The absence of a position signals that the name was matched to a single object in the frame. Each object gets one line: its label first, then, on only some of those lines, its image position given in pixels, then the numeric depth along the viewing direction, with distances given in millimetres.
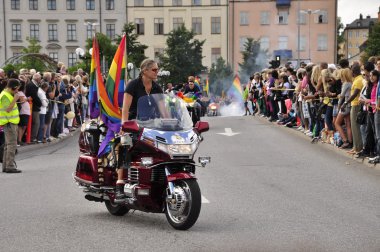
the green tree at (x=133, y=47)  89062
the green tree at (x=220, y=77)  101438
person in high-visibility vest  16906
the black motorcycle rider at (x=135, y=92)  9992
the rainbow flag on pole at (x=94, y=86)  11094
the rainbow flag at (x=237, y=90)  64750
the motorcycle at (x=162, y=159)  9219
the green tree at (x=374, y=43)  104338
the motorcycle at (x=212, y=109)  72688
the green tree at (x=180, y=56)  94875
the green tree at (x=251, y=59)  104625
